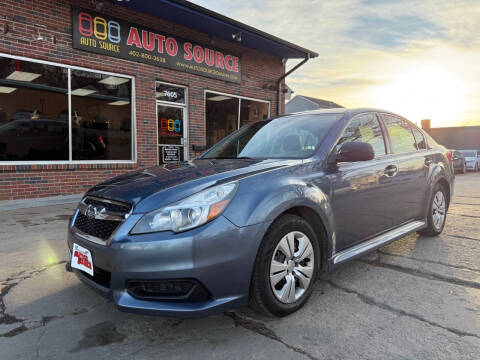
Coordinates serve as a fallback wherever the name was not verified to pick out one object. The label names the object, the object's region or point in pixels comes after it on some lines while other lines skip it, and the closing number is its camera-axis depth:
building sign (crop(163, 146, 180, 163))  8.80
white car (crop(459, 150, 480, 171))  22.98
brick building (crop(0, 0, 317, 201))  6.55
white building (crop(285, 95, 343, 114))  31.60
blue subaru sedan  1.96
